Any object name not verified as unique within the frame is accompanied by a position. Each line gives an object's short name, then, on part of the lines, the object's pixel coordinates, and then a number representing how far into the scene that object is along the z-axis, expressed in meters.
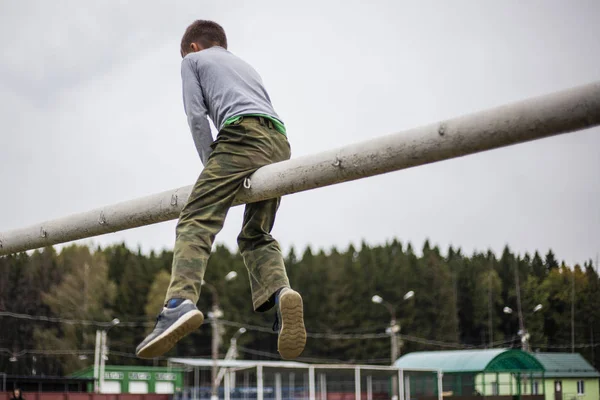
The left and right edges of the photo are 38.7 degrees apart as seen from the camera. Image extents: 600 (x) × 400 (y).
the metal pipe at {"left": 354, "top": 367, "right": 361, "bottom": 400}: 38.67
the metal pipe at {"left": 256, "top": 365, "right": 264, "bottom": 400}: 35.00
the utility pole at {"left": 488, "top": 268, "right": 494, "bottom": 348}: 32.34
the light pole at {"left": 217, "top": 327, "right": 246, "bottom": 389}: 55.81
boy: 3.16
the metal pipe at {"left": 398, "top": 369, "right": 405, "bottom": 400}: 41.09
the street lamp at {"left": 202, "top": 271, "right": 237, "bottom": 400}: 36.94
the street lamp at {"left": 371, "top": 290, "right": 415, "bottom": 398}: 47.50
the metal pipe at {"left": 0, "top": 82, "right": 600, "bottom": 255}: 2.40
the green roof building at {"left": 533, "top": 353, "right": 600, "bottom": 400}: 26.83
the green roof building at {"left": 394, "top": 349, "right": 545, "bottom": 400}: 37.56
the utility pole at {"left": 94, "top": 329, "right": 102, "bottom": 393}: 52.03
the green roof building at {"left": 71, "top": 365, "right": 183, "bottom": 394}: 54.62
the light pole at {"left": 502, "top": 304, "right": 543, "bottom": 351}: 24.29
